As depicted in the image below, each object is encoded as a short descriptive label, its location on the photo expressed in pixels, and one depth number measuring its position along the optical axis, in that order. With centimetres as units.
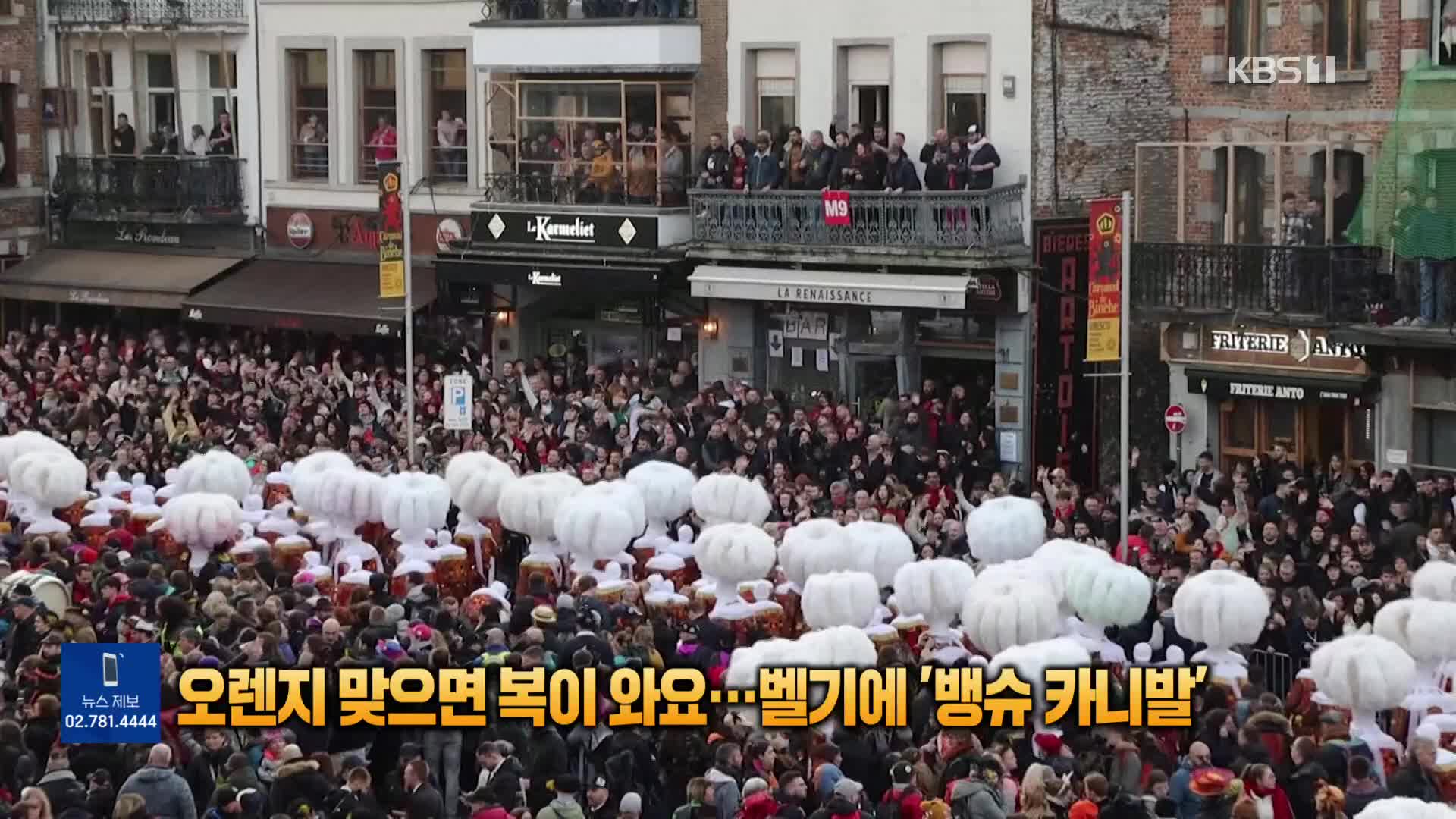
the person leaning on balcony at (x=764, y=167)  3641
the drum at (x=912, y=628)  2309
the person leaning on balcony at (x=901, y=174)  3498
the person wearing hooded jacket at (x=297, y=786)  1808
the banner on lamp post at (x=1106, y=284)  2895
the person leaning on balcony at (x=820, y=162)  3569
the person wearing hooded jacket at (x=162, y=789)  1775
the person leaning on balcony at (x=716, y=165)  3694
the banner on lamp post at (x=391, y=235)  3434
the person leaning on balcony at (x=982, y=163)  3441
